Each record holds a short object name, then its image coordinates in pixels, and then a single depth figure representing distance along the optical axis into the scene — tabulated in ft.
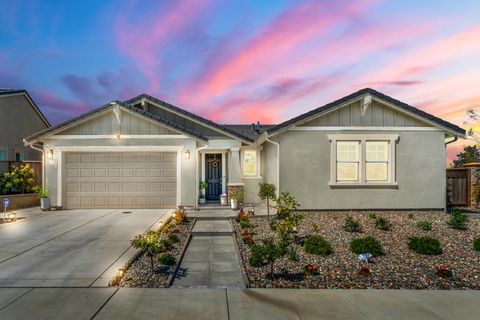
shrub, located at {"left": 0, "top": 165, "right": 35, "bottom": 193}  43.24
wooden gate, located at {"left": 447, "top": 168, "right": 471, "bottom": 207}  40.40
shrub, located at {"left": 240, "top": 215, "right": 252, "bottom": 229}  30.53
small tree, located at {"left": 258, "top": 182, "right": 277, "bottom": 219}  34.60
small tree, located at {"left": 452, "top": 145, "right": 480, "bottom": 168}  79.51
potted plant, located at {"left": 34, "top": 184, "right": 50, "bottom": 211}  41.16
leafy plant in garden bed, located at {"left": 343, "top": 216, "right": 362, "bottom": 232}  28.76
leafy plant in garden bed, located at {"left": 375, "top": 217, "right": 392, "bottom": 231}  29.62
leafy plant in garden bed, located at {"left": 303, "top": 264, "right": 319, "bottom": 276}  19.02
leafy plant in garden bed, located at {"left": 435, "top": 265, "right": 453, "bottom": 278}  18.86
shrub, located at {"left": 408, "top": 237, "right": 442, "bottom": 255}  22.74
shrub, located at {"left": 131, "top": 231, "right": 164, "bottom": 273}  19.02
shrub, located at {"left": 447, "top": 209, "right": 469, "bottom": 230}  29.81
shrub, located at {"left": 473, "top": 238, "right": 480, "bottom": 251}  23.90
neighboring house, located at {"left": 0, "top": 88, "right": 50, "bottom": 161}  54.80
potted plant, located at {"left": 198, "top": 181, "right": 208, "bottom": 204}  45.75
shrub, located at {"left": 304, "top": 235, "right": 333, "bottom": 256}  22.61
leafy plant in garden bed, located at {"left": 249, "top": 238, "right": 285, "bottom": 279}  18.33
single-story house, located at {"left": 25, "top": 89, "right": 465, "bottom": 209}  37.93
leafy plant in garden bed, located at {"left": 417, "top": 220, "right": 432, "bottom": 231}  29.25
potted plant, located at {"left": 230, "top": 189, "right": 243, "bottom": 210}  40.68
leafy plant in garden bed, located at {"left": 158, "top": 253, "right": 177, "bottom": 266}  20.06
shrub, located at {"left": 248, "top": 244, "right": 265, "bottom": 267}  19.86
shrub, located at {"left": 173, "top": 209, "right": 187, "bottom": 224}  32.14
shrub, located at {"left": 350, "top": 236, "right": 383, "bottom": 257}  22.40
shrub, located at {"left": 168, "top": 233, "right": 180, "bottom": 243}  25.43
